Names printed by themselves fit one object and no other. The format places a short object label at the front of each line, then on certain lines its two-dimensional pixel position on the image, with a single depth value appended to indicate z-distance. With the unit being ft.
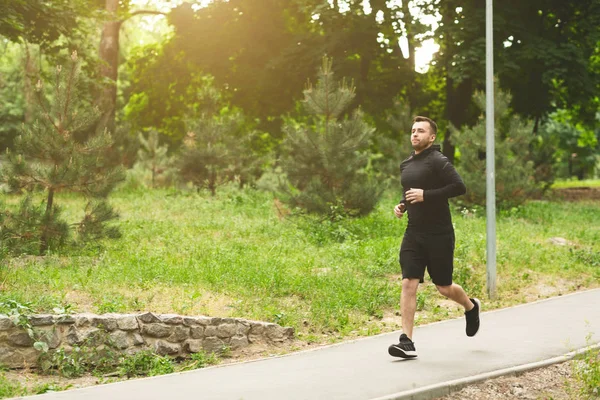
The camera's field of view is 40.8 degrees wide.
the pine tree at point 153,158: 95.45
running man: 24.20
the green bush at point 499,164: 67.10
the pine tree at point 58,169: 39.11
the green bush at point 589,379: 22.08
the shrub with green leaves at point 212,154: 76.48
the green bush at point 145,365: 24.48
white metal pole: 36.65
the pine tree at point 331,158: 51.37
